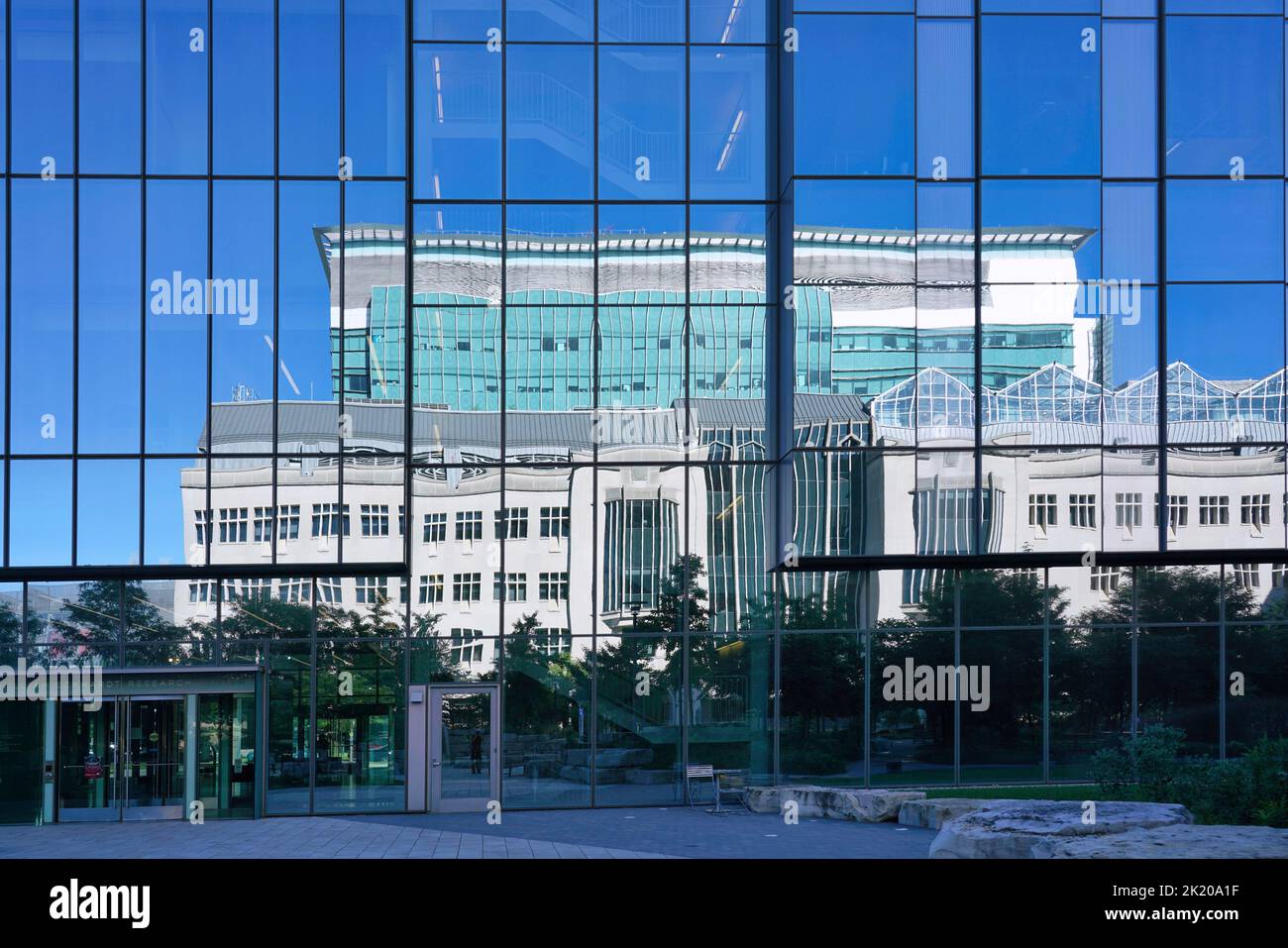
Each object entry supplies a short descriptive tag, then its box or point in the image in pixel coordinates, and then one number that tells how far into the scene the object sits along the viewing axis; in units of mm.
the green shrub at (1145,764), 17266
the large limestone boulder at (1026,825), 13828
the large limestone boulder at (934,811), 18375
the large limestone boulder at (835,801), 19969
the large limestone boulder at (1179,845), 11180
